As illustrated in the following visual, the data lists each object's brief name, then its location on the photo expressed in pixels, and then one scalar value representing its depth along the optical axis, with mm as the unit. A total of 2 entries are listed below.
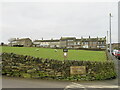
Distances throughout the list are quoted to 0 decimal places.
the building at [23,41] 82181
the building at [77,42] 81500
